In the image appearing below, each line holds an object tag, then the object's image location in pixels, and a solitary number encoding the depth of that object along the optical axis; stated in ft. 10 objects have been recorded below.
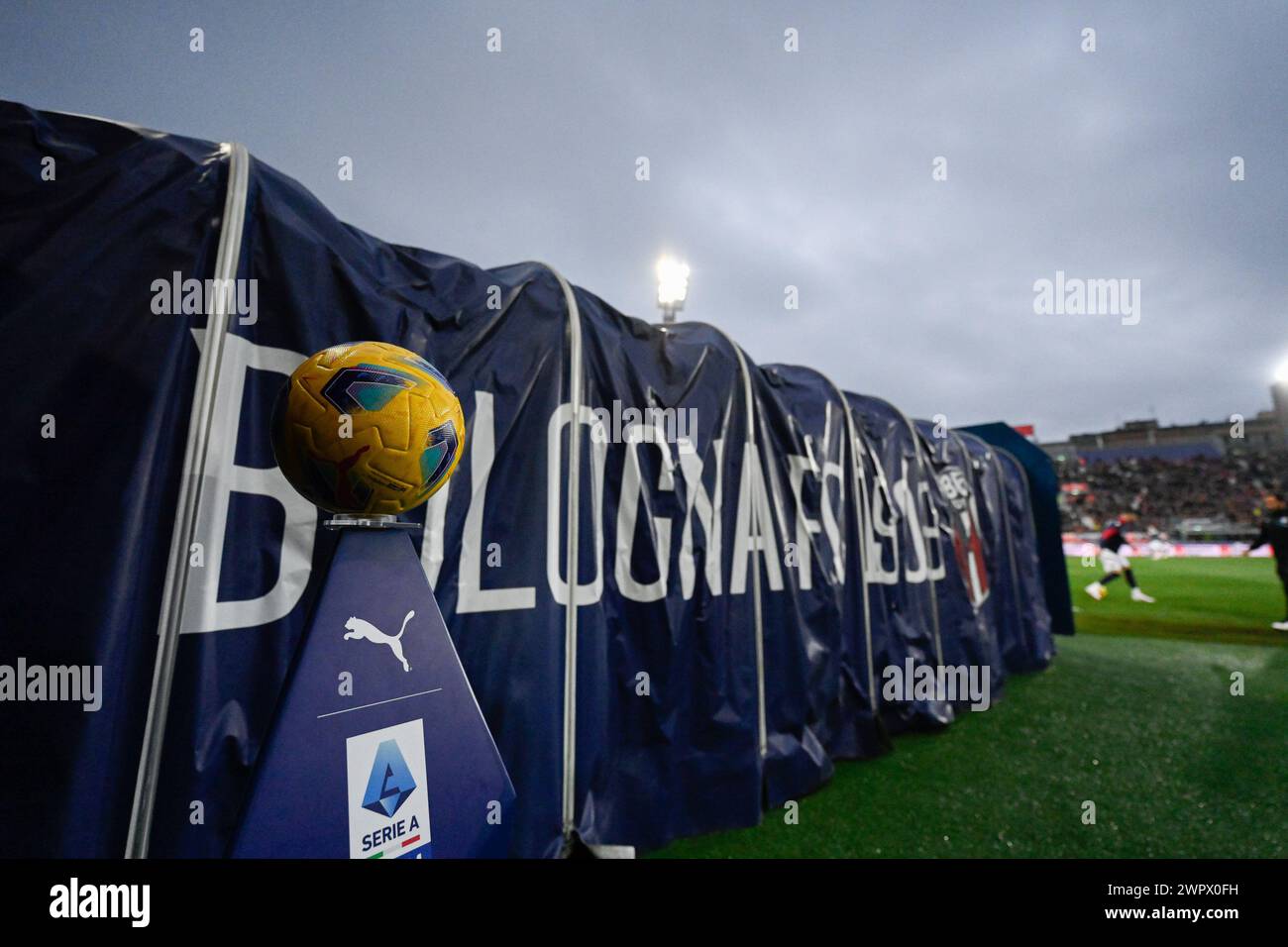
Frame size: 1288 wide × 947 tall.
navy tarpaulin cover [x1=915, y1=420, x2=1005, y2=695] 13.94
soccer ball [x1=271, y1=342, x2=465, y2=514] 3.44
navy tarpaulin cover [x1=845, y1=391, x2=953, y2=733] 11.75
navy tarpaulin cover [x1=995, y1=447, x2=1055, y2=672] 17.20
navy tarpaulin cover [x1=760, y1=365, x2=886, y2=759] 10.11
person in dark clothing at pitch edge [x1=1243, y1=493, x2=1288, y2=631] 21.16
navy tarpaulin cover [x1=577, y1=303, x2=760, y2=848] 7.13
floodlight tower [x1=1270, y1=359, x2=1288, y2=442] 120.67
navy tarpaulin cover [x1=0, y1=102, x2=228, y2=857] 3.84
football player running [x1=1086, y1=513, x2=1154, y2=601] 28.14
